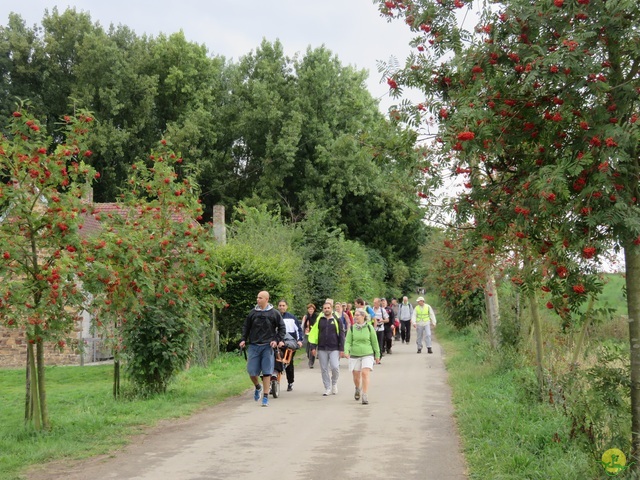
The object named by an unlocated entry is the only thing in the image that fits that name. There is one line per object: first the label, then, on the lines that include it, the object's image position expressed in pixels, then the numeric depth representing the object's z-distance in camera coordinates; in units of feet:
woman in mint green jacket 44.39
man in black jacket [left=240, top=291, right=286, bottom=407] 42.47
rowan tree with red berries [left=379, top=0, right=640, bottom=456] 19.47
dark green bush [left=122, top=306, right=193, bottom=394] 43.78
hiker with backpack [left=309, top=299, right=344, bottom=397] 47.80
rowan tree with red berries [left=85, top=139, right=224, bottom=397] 41.91
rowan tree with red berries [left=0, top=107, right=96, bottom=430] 30.27
